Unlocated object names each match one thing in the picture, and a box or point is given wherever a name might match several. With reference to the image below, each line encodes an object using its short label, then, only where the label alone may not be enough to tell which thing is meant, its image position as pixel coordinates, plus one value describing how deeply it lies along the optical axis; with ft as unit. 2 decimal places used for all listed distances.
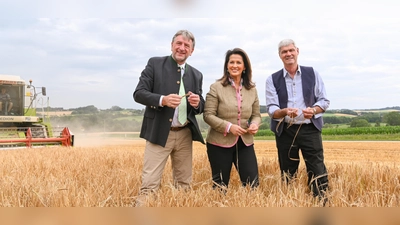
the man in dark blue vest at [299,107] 11.09
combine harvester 38.60
